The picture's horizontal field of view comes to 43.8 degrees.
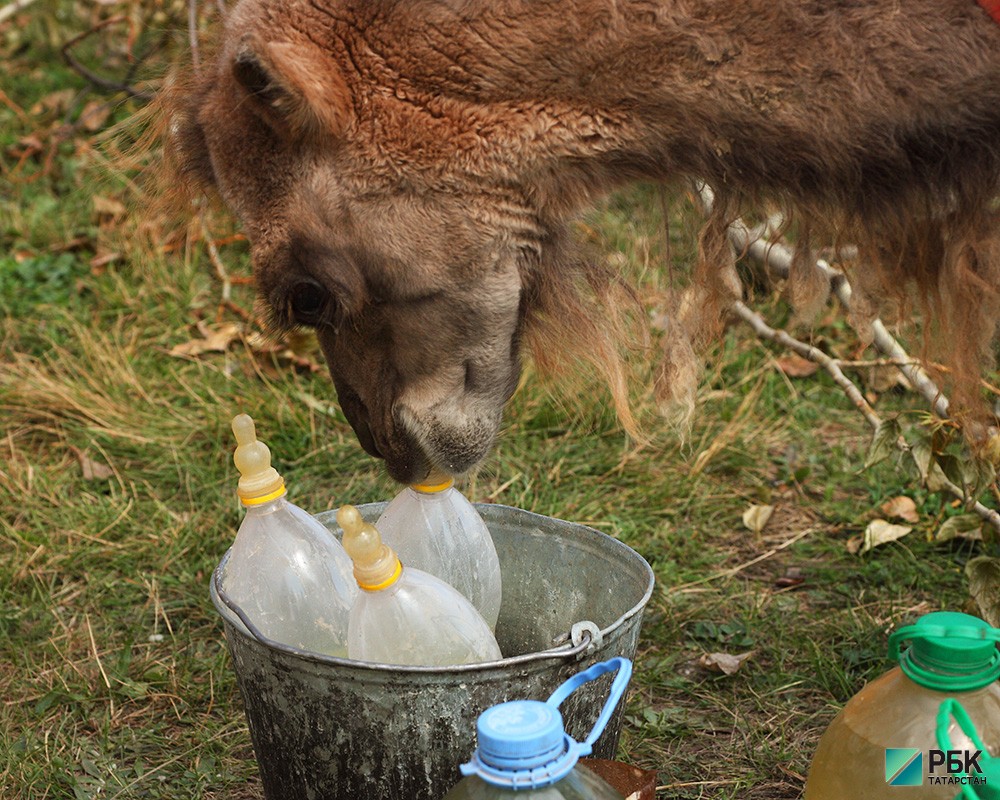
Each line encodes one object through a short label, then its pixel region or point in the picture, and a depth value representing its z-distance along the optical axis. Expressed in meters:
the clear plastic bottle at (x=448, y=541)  2.63
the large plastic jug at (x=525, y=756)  1.67
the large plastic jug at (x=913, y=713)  1.90
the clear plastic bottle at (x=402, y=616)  2.20
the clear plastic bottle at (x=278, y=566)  2.44
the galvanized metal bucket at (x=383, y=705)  2.13
